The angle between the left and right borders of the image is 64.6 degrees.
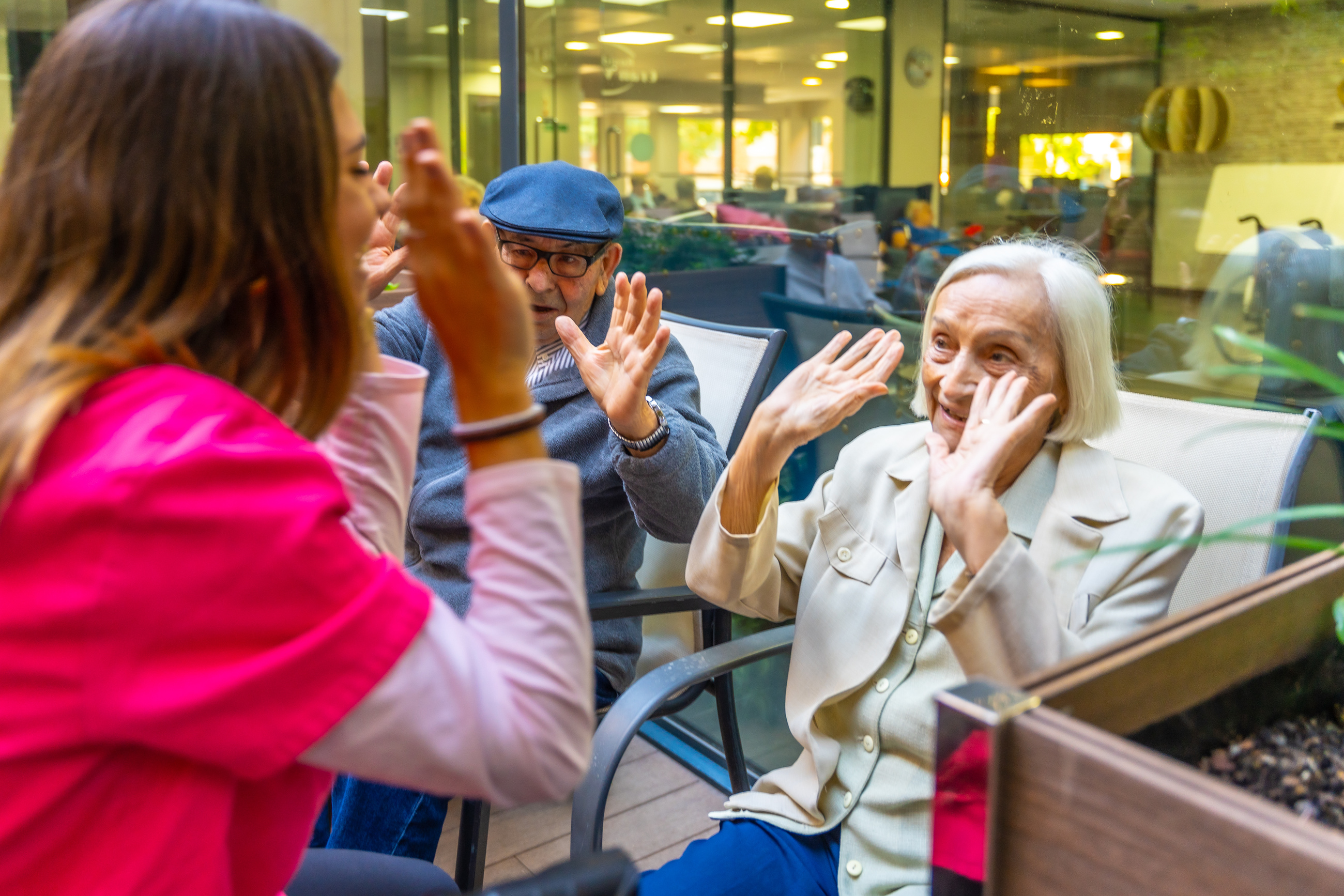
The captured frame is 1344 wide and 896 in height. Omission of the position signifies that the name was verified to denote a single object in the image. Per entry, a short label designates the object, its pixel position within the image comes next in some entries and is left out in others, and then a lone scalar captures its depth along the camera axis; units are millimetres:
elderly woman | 1394
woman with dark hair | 686
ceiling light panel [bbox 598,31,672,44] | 3213
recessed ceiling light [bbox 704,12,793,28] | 2795
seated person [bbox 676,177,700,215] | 3201
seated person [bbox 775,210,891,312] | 2734
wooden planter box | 576
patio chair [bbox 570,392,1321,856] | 1513
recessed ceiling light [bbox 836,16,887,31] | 2488
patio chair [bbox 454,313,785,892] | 1922
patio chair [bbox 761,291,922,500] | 2625
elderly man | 1901
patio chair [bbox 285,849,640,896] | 1282
